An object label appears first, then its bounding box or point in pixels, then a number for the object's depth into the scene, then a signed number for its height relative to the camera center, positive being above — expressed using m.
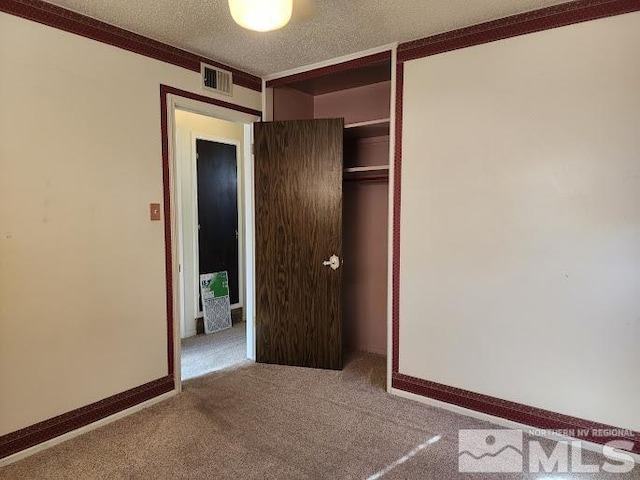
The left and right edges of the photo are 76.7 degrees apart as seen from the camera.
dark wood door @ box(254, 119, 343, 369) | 3.29 -0.22
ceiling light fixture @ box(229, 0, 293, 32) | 1.62 +0.82
